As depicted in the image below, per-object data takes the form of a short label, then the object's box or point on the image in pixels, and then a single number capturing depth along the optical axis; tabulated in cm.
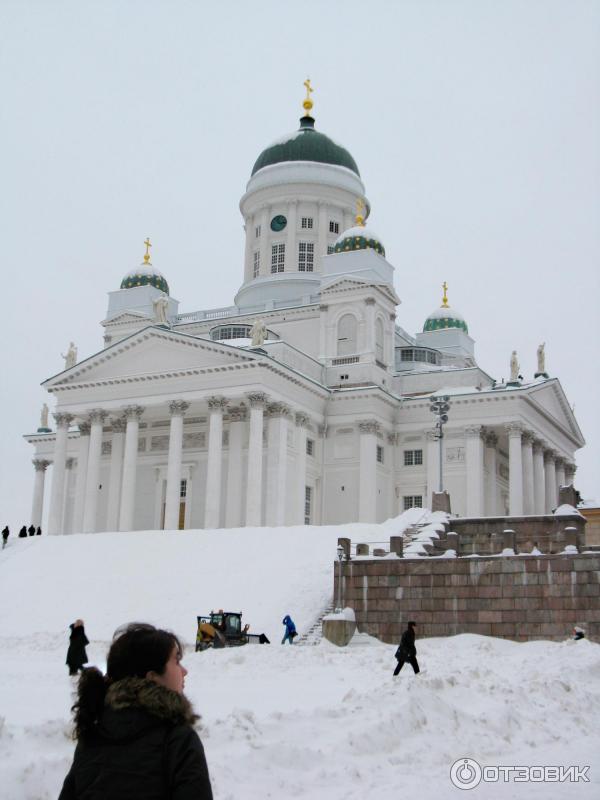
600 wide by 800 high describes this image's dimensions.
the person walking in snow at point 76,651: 2017
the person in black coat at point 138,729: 409
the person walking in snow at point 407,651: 1964
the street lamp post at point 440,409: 4153
